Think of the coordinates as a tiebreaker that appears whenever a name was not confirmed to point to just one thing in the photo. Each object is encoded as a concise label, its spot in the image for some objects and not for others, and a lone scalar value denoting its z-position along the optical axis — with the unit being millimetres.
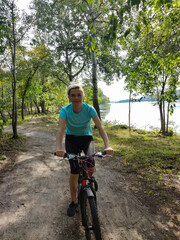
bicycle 2179
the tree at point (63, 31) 12594
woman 2689
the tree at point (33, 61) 13488
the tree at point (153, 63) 4125
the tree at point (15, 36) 7761
